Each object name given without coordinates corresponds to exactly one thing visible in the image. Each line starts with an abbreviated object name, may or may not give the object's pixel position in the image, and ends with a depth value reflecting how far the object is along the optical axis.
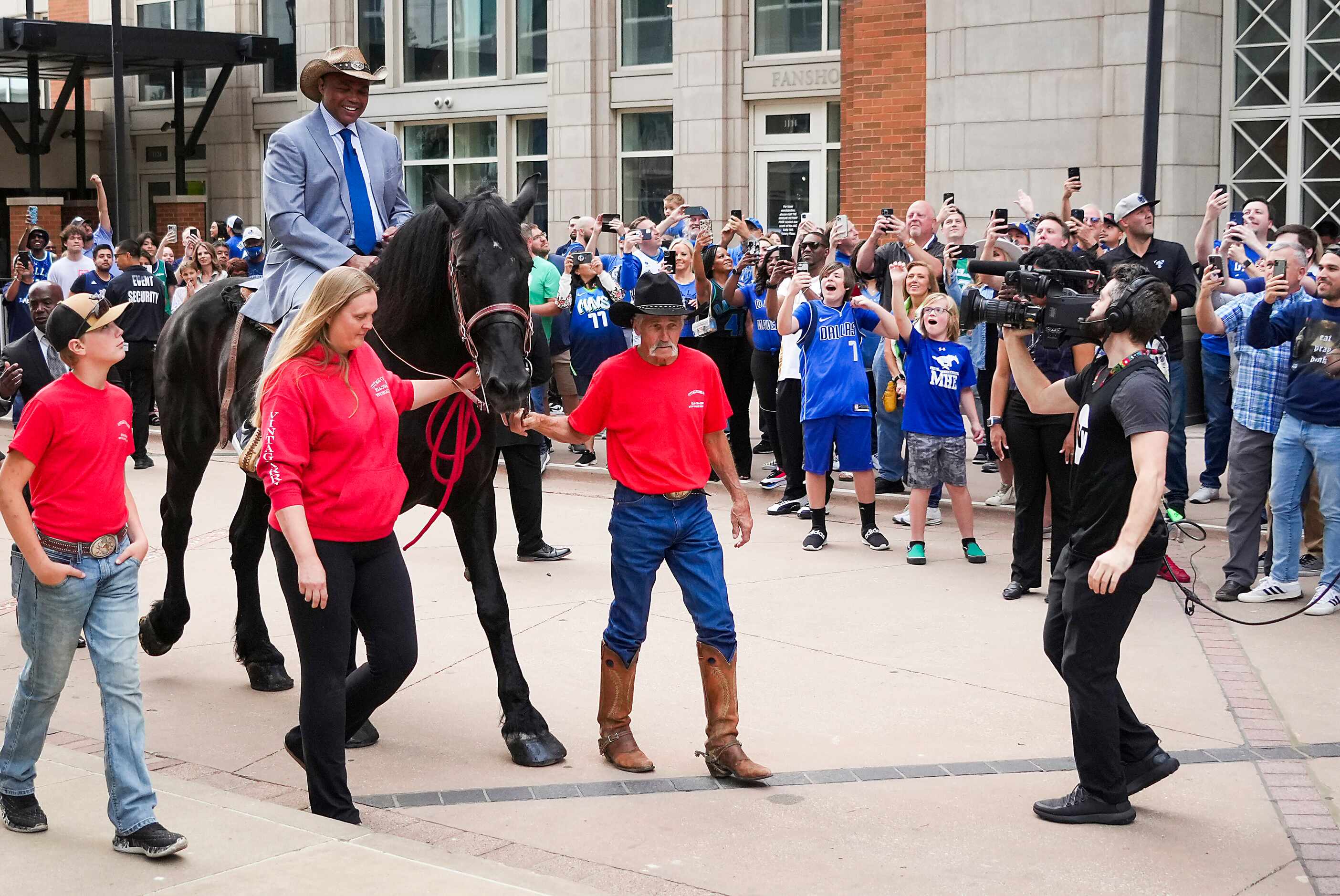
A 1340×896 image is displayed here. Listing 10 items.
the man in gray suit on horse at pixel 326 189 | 6.66
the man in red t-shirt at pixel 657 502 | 5.88
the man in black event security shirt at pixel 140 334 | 14.84
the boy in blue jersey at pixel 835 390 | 10.52
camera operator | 5.34
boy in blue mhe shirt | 10.03
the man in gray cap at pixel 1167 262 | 10.79
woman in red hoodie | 4.93
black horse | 5.70
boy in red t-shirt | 4.84
